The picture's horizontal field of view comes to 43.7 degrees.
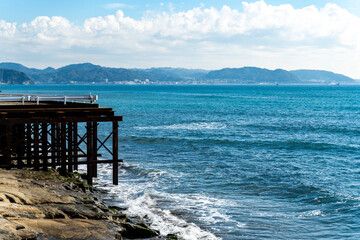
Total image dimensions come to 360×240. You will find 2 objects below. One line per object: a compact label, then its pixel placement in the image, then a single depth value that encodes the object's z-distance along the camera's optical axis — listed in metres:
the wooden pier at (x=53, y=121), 22.84
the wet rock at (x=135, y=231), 17.23
